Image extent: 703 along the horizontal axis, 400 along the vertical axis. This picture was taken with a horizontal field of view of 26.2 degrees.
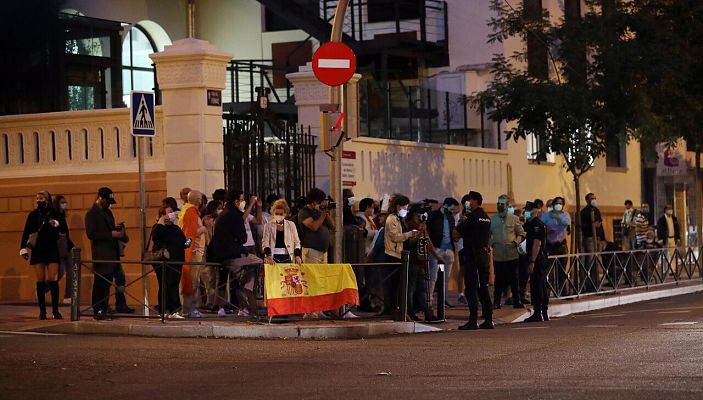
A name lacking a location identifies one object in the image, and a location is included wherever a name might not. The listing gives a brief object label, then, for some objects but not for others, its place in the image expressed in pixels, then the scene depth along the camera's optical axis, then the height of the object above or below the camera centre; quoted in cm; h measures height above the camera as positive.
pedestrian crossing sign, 1988 +122
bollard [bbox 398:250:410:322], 1938 -108
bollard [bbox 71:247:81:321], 1848 -94
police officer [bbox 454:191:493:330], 1959 -85
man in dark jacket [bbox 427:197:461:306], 2258 -49
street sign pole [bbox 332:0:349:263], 1972 +38
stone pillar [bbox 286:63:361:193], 2555 +165
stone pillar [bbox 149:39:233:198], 2266 +135
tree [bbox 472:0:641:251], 2866 +203
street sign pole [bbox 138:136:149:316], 1965 -5
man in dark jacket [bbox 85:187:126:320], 2025 -35
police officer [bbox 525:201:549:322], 2139 -101
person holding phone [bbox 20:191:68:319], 1991 -51
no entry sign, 1969 +179
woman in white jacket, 1983 -43
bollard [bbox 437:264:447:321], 2056 -132
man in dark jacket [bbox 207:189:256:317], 1917 -48
